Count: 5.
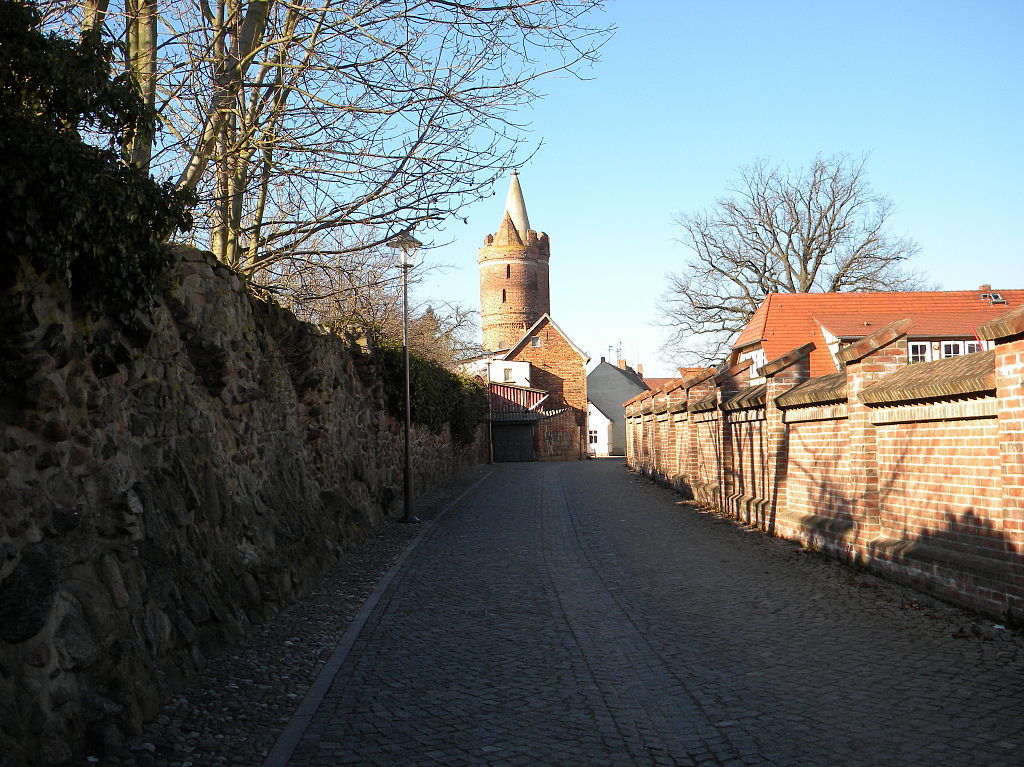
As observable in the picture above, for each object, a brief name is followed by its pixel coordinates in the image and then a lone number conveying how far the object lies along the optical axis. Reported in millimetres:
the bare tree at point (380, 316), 11906
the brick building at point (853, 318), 33438
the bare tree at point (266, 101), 8219
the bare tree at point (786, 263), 42875
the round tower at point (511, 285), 72750
